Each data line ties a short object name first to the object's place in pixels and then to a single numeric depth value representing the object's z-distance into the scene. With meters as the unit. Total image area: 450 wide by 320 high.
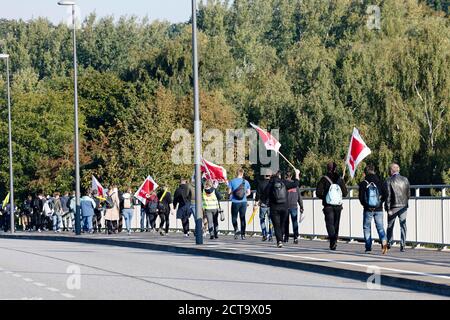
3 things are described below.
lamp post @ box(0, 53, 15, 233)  58.81
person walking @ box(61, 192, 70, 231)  55.59
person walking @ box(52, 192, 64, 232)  55.62
